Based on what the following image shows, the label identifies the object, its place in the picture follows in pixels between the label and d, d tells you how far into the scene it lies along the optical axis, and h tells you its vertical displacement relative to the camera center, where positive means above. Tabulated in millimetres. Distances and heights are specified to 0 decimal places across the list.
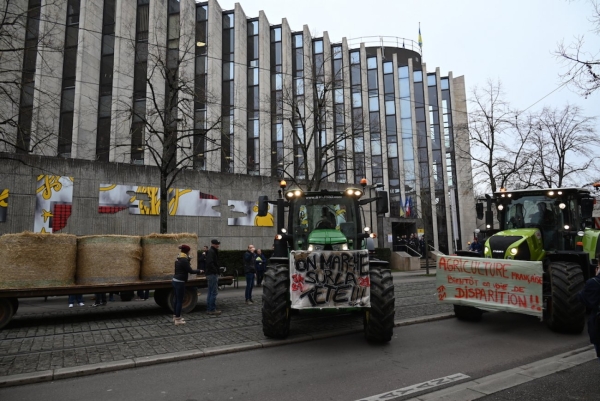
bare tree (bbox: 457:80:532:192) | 22953 +5208
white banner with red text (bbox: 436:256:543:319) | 7546 -889
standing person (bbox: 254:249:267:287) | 16422 -911
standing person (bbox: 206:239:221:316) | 10133 -845
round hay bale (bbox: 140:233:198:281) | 10469 -253
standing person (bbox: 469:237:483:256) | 19312 -268
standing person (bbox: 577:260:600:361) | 4852 -777
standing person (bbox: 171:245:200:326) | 8688 -719
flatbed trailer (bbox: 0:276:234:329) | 8492 -1037
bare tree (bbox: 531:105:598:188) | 24594 +5767
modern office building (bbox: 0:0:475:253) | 25094 +12043
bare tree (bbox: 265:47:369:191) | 19797 +7067
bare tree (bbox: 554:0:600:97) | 10900 +4706
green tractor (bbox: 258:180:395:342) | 6766 -798
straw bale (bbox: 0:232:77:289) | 8609 -266
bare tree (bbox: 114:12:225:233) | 15555 +6574
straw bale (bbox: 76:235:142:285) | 9570 -308
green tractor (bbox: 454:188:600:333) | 7410 -33
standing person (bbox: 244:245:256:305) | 12156 -891
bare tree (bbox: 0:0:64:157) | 12273 +8328
